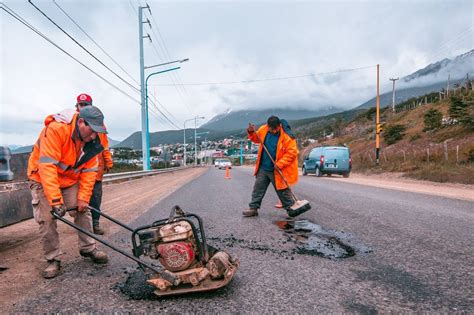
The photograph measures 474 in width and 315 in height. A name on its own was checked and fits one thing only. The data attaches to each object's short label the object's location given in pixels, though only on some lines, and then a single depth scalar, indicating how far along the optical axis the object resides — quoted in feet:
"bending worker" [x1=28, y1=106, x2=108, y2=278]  10.82
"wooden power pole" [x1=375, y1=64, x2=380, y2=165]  89.01
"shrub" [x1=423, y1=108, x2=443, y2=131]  109.70
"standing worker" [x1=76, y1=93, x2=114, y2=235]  17.08
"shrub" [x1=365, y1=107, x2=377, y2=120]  218.18
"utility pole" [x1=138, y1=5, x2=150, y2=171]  80.07
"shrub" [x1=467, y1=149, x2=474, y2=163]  57.36
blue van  65.51
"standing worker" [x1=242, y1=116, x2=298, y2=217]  20.51
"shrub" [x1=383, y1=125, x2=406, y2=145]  125.08
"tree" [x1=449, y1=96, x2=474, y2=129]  89.56
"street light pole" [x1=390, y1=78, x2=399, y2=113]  170.13
